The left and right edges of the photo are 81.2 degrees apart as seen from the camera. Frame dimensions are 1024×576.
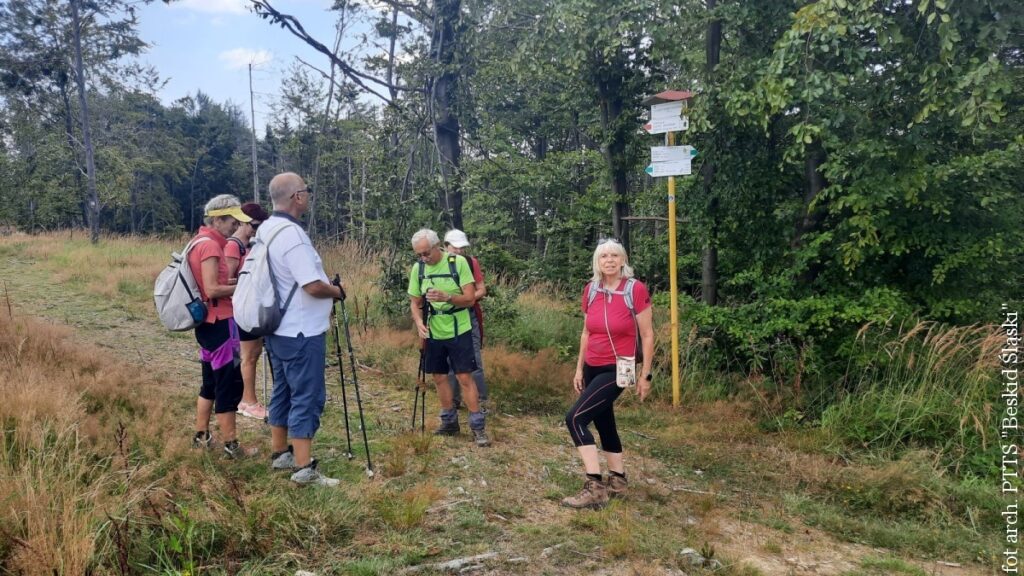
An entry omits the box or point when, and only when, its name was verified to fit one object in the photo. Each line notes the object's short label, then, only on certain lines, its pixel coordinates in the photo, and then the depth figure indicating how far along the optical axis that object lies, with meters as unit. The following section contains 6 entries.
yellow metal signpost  6.58
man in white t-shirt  3.88
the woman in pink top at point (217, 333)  4.42
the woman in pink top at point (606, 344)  4.08
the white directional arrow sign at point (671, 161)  6.56
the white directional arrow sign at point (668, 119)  6.61
